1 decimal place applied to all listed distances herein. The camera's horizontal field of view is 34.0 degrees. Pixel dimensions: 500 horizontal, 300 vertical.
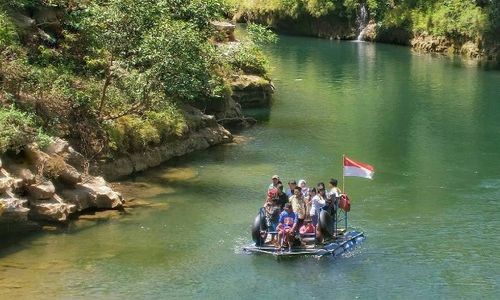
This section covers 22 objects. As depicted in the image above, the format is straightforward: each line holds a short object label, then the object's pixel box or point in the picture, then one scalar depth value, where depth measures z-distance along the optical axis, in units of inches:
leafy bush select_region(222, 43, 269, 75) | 2068.9
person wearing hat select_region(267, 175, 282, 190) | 1131.3
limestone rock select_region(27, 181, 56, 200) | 1160.8
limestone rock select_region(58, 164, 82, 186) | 1221.1
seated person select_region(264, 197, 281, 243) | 1105.9
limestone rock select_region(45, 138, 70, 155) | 1234.0
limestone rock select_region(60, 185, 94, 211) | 1219.9
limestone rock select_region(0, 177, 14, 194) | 1095.0
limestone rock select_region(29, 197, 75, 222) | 1163.9
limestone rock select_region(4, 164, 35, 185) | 1149.7
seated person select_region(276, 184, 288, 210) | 1125.7
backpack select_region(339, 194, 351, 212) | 1111.6
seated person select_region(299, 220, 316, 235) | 1095.6
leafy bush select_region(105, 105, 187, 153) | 1462.8
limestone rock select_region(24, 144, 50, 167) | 1195.3
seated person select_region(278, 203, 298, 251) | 1070.4
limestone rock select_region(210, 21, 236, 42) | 2136.3
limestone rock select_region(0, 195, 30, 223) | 1086.4
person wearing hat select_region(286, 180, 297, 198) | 1122.7
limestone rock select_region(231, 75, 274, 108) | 2122.3
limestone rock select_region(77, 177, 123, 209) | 1245.7
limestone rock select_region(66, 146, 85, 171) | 1283.2
